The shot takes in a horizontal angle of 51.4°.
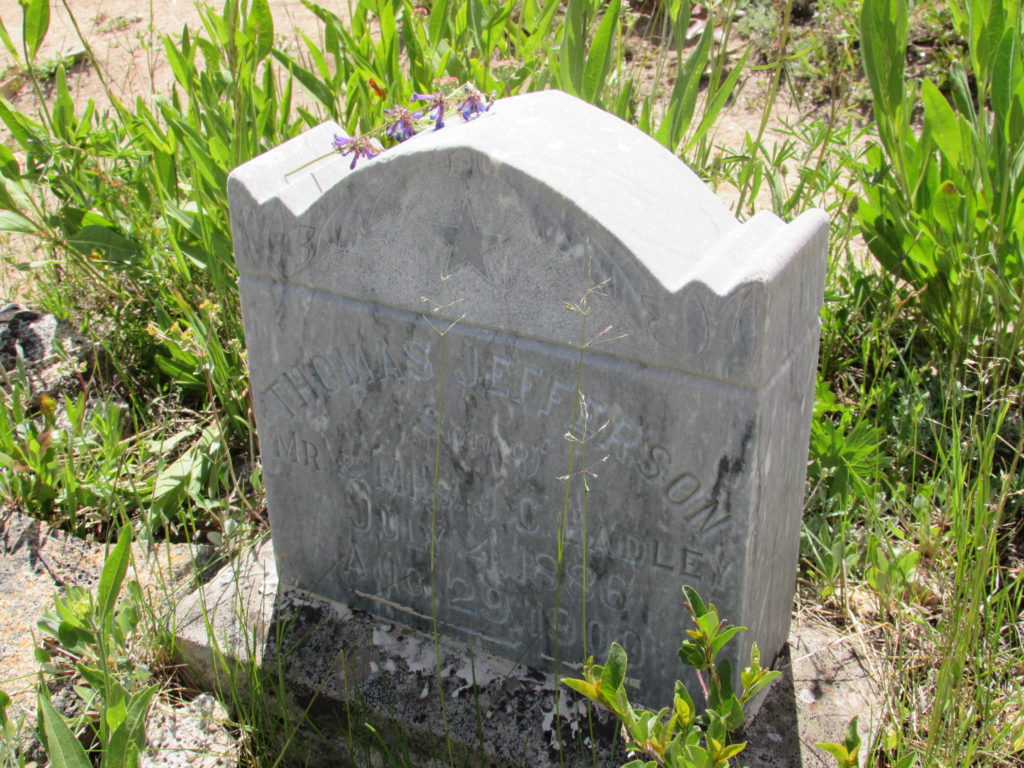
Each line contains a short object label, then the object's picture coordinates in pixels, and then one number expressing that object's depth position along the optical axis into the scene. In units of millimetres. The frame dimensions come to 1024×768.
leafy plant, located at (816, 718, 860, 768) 1291
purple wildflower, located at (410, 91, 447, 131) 1742
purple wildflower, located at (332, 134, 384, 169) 1762
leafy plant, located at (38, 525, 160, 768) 1539
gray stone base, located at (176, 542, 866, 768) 1767
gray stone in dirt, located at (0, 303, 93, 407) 2746
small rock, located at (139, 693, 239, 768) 1873
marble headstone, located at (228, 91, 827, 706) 1465
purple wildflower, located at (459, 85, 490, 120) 1716
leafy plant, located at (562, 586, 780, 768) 1244
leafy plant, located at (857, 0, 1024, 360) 2213
